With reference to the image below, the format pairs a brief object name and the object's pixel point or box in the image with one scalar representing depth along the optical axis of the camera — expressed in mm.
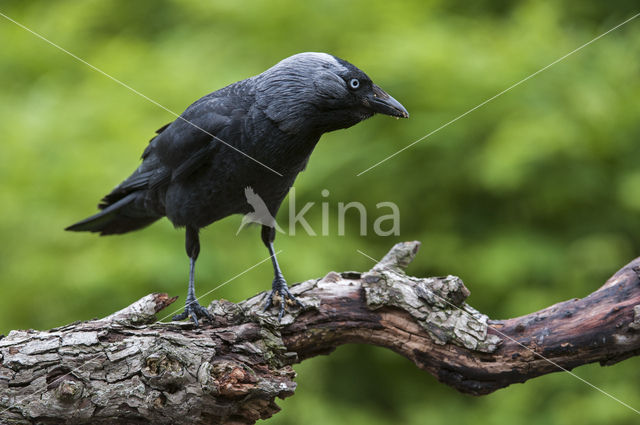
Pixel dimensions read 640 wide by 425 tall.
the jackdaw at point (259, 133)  7414
